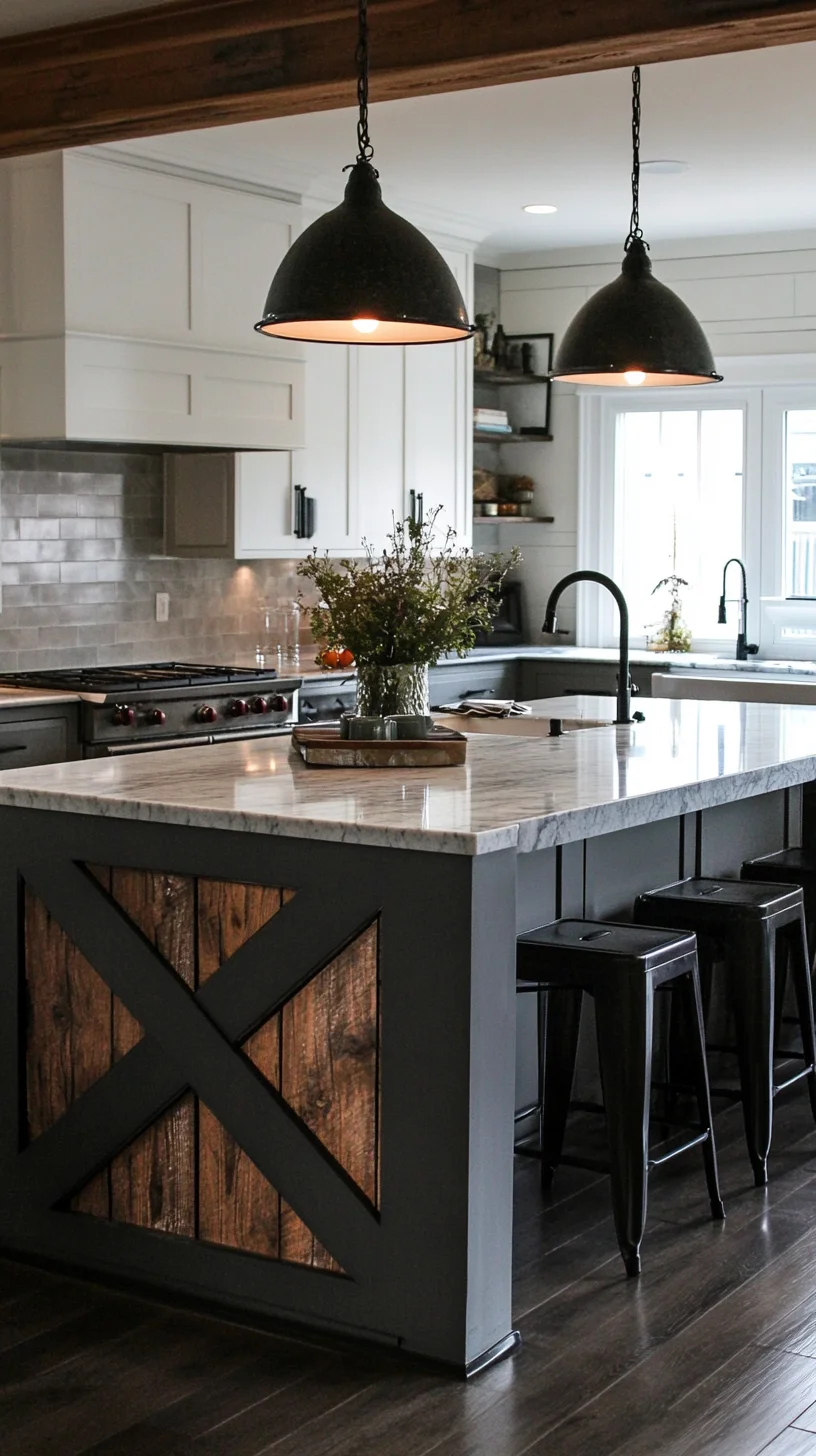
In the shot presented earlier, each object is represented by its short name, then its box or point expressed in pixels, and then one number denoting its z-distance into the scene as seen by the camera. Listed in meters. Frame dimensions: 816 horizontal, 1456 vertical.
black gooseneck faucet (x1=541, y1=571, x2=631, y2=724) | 4.45
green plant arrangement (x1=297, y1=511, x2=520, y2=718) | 3.76
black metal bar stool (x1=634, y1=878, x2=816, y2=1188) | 3.79
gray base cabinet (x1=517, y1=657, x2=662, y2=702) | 7.70
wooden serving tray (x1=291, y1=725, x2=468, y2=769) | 3.71
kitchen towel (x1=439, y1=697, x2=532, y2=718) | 5.14
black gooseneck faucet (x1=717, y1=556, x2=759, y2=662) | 7.73
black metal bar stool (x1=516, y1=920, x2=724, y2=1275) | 3.26
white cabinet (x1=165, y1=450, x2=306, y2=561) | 6.54
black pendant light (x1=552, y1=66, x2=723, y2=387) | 4.14
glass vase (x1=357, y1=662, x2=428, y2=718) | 3.81
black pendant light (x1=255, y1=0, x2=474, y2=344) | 3.29
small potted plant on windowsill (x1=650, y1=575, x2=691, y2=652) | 8.02
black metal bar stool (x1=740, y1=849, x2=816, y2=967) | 4.51
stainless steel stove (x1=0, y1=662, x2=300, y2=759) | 5.53
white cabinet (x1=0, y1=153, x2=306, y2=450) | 5.67
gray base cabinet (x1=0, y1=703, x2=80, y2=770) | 5.29
